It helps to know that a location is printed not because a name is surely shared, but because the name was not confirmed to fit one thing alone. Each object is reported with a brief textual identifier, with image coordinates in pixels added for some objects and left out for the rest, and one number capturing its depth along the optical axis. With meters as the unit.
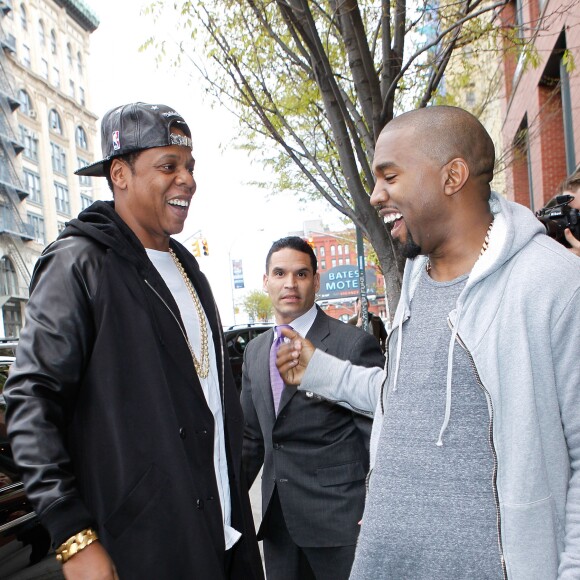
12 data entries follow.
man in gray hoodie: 1.65
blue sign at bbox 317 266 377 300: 26.80
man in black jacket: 1.81
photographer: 3.80
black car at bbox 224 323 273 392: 14.81
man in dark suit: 3.22
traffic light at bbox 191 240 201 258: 32.03
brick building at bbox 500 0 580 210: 10.49
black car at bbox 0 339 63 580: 2.58
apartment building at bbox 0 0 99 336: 46.38
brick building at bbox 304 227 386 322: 27.97
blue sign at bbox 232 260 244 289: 54.56
